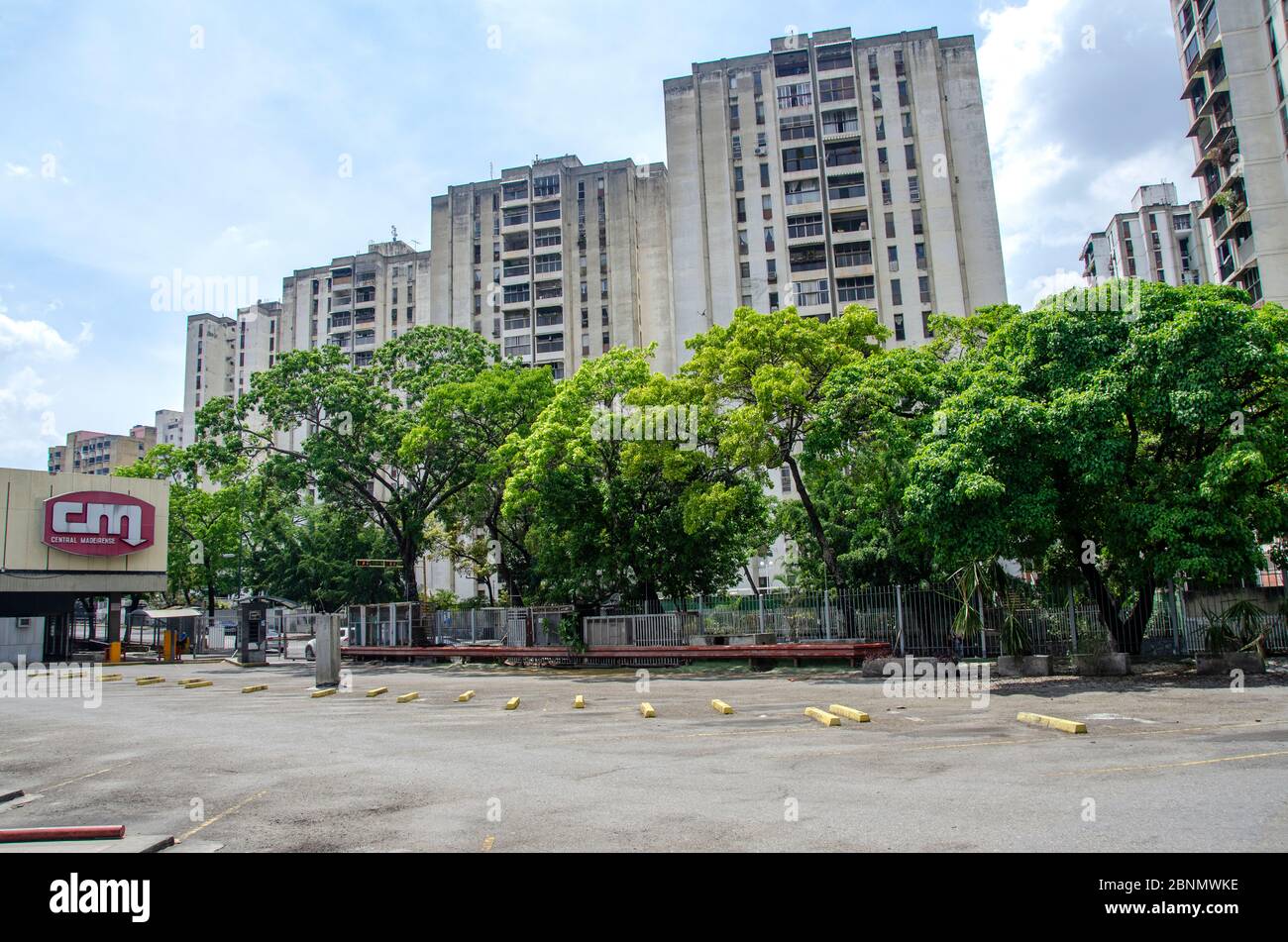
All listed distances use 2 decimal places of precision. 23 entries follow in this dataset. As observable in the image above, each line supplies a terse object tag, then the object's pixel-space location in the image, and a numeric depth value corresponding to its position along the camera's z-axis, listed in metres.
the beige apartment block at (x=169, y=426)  144.75
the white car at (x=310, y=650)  40.75
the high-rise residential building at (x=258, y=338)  112.69
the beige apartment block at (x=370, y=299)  93.94
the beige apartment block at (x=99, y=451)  145.50
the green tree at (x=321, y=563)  57.00
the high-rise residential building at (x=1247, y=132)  48.41
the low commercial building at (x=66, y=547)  36.59
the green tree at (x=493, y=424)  35.16
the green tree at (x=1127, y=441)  18.08
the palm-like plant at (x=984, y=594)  20.36
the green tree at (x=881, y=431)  22.17
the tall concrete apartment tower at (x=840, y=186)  63.72
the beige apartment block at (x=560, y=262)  79.50
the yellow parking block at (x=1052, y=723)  11.19
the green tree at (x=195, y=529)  47.47
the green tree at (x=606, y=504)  30.47
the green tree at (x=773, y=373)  25.36
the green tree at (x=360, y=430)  37.88
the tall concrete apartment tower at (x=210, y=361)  114.25
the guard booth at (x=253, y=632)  38.47
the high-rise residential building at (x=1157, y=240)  93.94
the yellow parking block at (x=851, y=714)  13.12
